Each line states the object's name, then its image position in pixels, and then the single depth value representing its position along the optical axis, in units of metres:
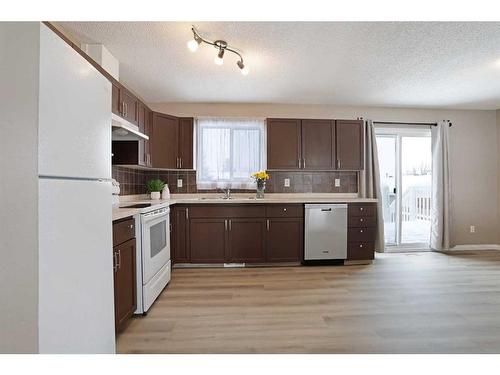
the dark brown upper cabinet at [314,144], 3.52
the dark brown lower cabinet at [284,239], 3.24
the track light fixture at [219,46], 1.94
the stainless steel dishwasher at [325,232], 3.25
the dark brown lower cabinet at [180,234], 3.15
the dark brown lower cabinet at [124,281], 1.67
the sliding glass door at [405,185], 4.04
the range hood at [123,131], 1.95
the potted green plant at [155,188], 3.42
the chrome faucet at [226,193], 3.61
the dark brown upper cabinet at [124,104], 2.19
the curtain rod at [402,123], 3.90
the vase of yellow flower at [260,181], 3.50
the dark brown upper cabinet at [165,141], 3.14
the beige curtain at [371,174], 3.68
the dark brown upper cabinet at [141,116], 2.72
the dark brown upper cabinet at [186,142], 3.44
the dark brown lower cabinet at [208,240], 3.19
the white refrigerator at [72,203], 0.84
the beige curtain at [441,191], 3.86
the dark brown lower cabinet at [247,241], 3.21
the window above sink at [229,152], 3.70
